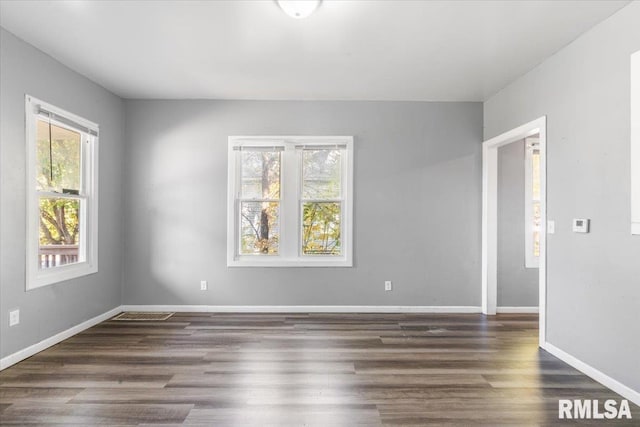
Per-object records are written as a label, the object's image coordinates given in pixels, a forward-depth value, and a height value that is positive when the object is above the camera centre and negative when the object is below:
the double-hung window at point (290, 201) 4.83 +0.13
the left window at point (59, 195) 3.31 +0.15
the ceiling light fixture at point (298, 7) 2.55 +1.39
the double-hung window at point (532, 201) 4.91 +0.16
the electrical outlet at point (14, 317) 3.08 -0.87
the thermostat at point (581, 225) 3.00 -0.09
